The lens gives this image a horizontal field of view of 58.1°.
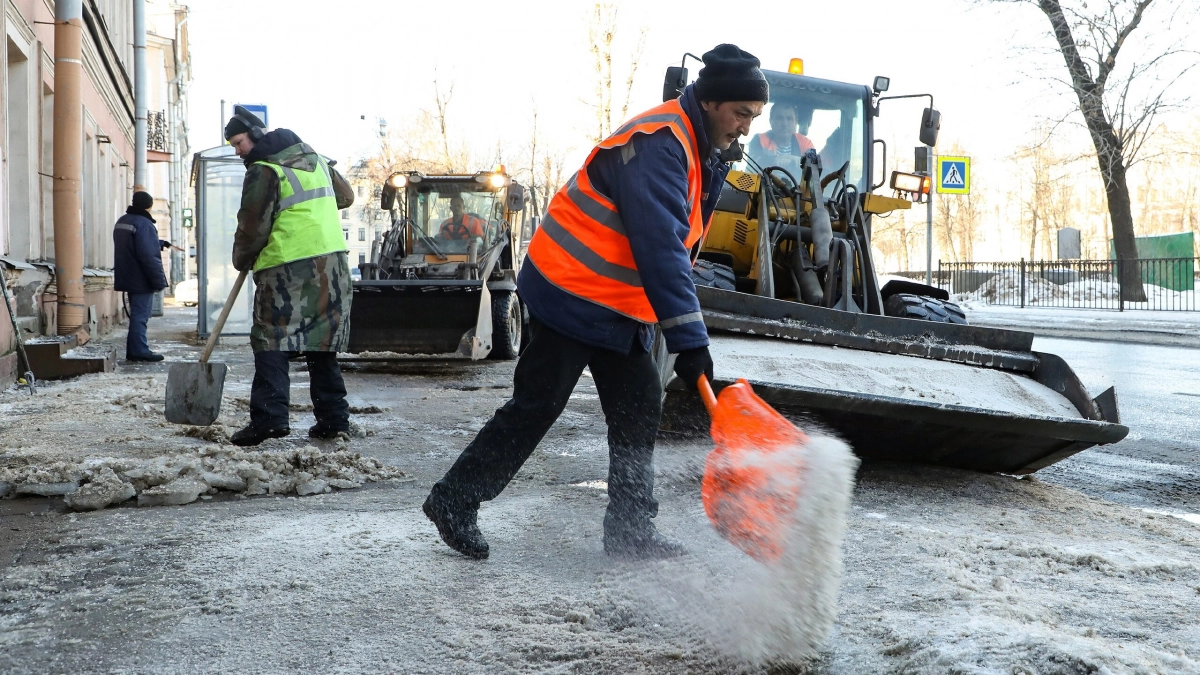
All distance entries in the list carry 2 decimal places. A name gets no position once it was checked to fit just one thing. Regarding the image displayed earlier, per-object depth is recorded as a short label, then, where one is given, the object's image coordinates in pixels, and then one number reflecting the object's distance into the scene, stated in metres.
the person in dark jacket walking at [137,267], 10.62
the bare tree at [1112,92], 21.02
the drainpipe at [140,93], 18.16
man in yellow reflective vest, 5.40
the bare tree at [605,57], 27.98
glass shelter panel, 13.39
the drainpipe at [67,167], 9.99
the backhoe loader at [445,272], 10.45
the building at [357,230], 93.76
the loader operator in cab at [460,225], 12.62
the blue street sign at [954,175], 18.80
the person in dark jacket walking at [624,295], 2.98
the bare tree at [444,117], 39.81
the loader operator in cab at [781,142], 6.93
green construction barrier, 21.19
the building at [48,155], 9.17
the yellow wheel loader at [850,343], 4.28
